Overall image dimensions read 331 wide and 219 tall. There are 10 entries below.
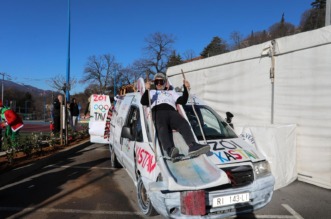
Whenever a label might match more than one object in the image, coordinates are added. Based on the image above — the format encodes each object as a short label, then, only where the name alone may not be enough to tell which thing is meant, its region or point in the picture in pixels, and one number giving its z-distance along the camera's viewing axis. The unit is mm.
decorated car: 3982
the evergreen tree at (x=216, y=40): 63269
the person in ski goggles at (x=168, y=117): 4580
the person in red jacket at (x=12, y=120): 8500
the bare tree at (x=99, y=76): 67562
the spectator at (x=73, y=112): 15539
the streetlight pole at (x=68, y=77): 13166
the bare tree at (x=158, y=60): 60094
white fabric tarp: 6938
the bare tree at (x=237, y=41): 39234
